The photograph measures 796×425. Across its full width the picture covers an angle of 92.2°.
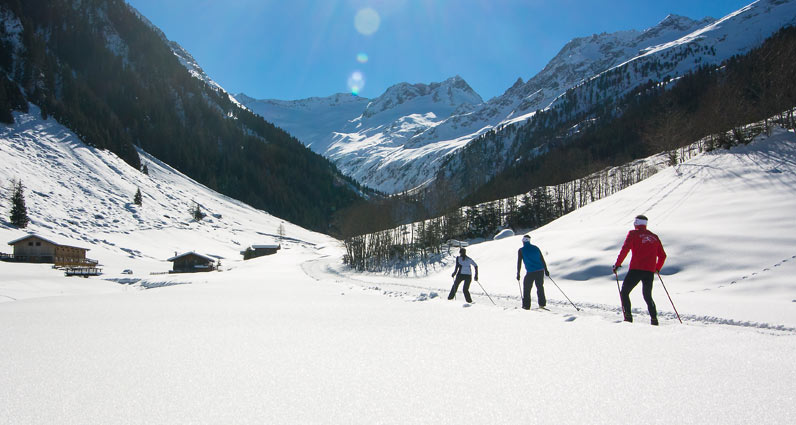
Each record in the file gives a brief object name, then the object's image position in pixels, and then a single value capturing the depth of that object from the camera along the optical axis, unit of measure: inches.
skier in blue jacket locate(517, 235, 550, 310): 432.8
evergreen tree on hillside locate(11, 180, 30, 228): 2269.9
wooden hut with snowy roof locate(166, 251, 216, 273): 2253.9
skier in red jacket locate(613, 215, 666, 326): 311.6
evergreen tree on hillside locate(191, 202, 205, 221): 3762.6
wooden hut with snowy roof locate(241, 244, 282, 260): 3206.2
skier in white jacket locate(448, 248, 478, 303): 506.6
